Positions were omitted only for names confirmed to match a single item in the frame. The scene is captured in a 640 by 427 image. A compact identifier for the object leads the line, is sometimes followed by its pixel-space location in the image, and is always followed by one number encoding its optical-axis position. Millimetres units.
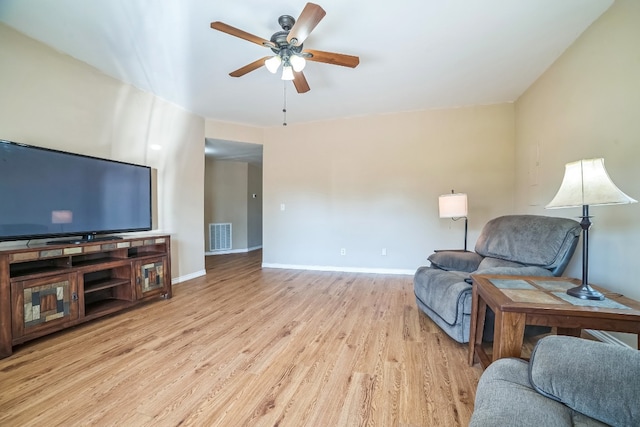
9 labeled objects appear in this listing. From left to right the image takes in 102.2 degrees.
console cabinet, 1852
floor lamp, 3066
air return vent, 6189
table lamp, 1239
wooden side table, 1136
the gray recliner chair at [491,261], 1885
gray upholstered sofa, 788
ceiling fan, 1750
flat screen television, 1957
